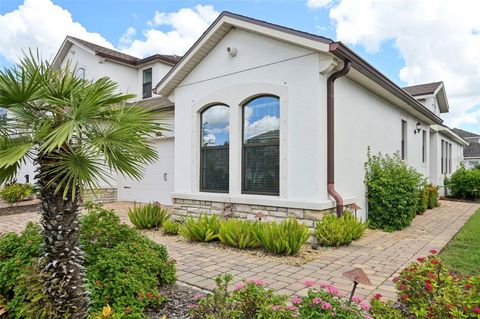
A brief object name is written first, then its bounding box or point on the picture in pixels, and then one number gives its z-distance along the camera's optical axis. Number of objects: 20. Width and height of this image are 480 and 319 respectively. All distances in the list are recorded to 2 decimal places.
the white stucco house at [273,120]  6.42
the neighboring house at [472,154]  33.58
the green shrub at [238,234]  5.89
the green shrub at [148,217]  7.82
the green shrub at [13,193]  10.96
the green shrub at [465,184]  15.63
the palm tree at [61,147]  2.49
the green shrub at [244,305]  2.53
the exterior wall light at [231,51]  7.63
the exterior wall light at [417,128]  12.27
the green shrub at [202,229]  6.42
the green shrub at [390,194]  7.84
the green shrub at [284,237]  5.44
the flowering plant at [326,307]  2.38
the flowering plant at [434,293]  2.51
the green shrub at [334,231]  5.98
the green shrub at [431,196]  12.00
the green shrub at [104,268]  2.86
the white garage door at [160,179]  11.68
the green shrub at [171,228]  7.24
